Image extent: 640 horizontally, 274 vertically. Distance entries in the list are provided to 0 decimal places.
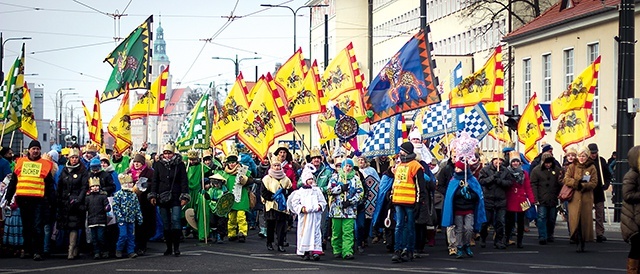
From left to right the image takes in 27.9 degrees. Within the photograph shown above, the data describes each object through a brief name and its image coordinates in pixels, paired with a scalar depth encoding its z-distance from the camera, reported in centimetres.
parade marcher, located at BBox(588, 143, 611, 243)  2230
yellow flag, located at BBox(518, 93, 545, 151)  3052
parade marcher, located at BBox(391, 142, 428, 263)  1870
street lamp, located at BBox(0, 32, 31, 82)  5070
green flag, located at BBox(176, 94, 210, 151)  2462
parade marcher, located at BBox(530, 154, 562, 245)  2220
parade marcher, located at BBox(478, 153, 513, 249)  2152
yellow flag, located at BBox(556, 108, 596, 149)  2677
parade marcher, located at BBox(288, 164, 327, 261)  1931
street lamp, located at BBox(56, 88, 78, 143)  11925
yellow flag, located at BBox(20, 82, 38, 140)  2670
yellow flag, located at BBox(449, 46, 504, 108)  2683
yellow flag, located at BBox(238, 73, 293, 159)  2555
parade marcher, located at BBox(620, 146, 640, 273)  1338
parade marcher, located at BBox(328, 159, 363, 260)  1950
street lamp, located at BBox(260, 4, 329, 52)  6475
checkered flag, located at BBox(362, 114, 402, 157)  2409
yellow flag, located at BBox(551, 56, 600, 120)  2720
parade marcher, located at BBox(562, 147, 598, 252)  2005
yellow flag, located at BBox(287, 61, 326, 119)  2967
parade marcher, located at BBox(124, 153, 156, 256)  2027
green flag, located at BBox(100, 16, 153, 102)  2561
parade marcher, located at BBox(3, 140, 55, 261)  1908
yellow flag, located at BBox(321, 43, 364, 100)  3073
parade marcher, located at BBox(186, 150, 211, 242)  2325
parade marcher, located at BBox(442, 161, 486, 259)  1923
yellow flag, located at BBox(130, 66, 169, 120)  2632
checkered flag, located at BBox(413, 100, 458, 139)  2714
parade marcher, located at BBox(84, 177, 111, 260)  1931
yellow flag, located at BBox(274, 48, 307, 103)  3216
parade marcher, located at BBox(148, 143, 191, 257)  1984
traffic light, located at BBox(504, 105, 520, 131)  3338
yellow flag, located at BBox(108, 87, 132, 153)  2731
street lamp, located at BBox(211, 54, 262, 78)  7654
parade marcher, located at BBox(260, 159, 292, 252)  2084
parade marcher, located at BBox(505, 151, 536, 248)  2148
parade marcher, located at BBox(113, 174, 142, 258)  1970
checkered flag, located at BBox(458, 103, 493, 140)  2807
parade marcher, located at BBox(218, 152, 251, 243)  2341
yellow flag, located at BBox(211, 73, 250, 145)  2728
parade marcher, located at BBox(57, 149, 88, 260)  1933
